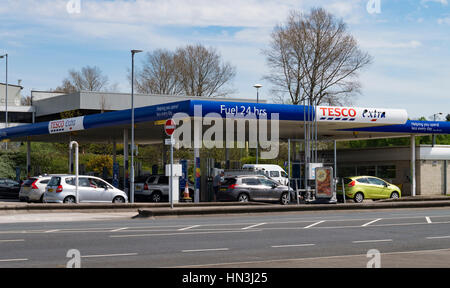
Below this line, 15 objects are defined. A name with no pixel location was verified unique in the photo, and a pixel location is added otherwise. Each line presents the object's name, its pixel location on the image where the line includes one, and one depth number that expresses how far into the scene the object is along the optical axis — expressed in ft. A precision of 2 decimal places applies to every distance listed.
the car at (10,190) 134.41
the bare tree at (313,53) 192.13
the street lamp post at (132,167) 109.19
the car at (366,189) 118.21
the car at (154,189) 118.11
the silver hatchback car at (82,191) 98.37
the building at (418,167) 143.19
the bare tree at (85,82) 288.92
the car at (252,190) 108.37
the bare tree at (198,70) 249.75
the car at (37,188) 106.32
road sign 84.43
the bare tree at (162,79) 252.21
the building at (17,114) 260.01
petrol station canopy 101.15
